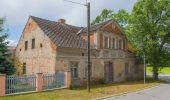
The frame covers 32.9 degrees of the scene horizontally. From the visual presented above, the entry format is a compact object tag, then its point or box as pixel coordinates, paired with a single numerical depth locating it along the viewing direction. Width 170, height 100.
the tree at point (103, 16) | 61.44
